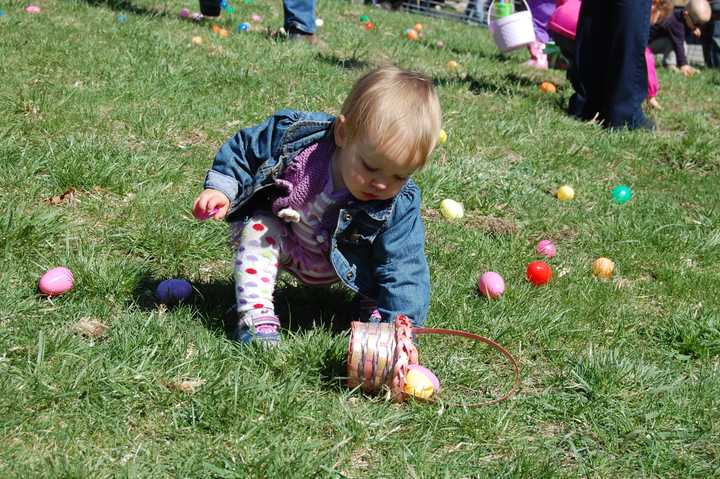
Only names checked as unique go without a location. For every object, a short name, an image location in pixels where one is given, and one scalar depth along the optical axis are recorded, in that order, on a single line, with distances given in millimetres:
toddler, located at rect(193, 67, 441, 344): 2789
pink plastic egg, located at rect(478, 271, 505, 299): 3443
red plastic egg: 3678
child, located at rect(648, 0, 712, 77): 11930
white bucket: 8125
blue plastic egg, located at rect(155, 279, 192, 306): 3102
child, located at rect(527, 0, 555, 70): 9914
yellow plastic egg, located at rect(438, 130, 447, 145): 5324
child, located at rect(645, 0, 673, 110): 7512
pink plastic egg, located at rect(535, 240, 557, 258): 4051
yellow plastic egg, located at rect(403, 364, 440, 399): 2654
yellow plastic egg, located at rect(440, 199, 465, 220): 4363
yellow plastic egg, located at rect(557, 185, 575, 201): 4836
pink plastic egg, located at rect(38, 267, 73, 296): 2953
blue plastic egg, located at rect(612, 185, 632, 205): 4910
